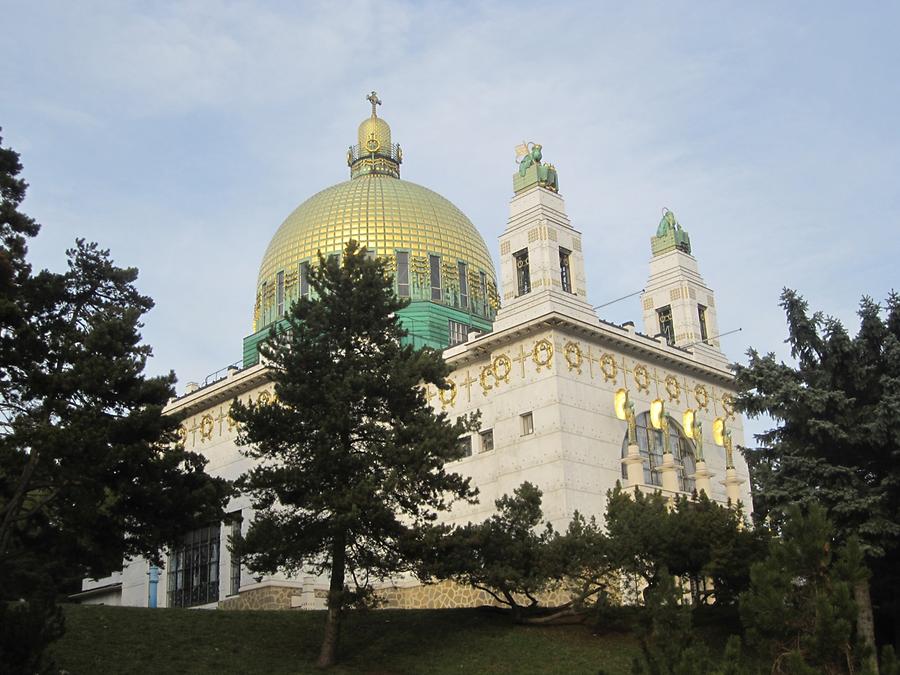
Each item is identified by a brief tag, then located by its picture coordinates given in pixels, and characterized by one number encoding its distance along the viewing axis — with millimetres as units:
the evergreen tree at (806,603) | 16172
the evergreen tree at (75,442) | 22347
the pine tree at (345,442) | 25047
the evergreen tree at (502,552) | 25344
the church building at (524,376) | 35375
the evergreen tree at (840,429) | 25625
